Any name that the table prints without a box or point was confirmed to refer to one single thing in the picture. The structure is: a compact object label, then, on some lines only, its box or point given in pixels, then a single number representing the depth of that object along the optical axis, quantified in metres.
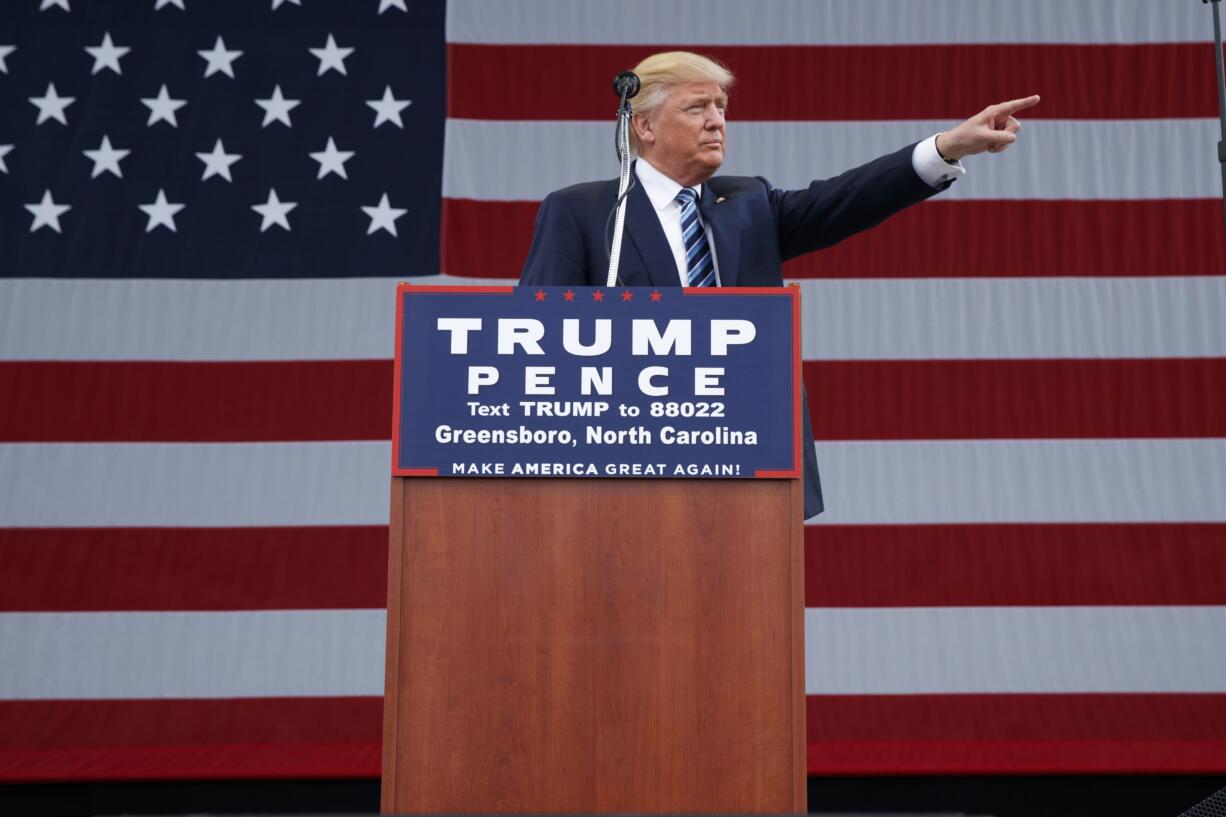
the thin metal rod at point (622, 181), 6.58
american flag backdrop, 8.68
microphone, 6.72
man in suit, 6.93
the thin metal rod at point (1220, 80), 7.45
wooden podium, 6.27
